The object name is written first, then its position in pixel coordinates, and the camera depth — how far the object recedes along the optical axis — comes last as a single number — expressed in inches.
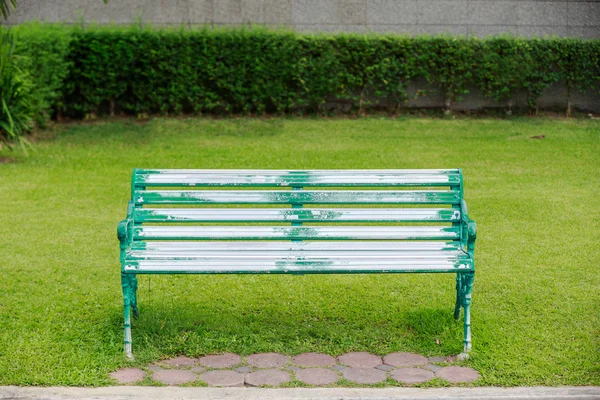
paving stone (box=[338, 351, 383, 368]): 194.2
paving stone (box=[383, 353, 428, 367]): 194.4
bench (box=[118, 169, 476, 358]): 209.5
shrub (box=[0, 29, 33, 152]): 434.9
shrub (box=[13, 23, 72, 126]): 489.1
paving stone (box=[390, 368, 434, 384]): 185.2
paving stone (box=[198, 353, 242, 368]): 194.1
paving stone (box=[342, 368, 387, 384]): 185.2
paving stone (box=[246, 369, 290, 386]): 183.8
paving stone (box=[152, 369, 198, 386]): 184.4
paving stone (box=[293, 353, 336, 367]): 194.5
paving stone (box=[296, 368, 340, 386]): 184.5
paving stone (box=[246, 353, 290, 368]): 194.1
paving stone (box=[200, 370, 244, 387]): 183.8
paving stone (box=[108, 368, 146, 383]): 184.4
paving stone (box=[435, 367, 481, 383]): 184.9
